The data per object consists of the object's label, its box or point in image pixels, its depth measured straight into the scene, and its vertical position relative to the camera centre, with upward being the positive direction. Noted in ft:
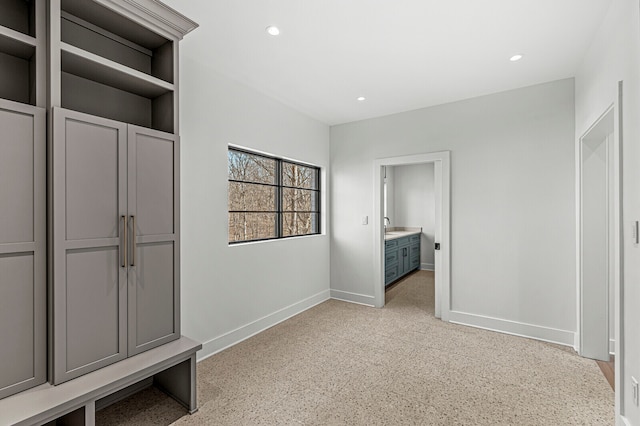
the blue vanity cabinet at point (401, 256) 17.13 -2.75
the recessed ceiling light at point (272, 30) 7.44 +4.50
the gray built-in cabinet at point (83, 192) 5.08 +0.41
